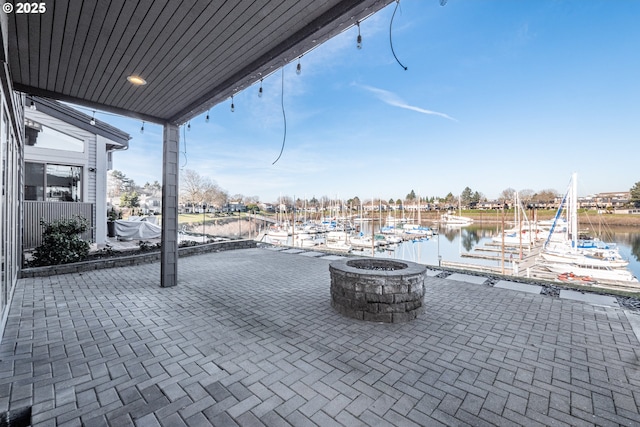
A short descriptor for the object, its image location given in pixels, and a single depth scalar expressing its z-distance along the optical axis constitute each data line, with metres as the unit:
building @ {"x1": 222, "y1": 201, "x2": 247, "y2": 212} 43.93
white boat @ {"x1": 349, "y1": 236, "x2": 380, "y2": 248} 23.94
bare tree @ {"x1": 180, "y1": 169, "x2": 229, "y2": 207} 27.92
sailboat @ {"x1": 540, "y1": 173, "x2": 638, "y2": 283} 13.19
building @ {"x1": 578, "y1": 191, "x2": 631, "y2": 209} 33.22
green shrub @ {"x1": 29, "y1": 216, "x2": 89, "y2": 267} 6.39
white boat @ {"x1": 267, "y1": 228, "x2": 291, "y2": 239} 27.25
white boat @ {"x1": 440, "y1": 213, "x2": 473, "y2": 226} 48.89
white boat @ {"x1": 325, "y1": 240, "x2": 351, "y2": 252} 23.55
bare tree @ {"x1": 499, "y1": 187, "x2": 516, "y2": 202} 54.06
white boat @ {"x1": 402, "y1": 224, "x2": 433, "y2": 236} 32.31
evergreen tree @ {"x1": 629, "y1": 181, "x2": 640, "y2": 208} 38.04
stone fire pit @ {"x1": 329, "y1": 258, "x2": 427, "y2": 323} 3.64
